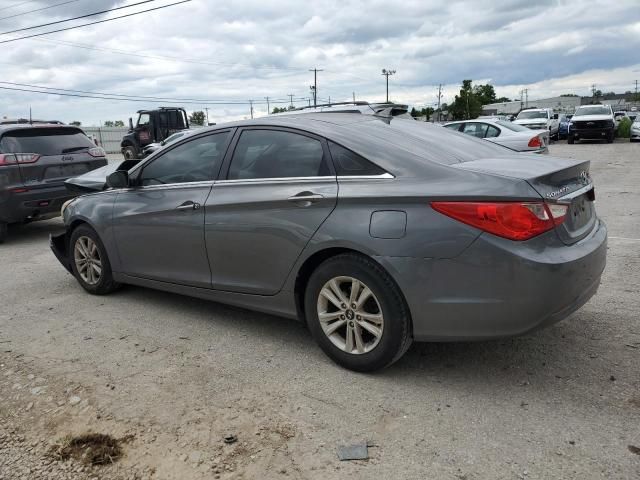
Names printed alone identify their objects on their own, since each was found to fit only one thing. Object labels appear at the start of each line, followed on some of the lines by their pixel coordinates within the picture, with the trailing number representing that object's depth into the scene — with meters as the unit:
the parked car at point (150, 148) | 15.69
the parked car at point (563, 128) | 30.31
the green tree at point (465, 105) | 80.06
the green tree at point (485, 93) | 101.30
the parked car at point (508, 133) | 13.55
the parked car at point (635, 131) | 27.48
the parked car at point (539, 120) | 27.38
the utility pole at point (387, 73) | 86.56
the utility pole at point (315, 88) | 80.61
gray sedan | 2.94
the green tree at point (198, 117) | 110.78
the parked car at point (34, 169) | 8.02
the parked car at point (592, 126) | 26.28
